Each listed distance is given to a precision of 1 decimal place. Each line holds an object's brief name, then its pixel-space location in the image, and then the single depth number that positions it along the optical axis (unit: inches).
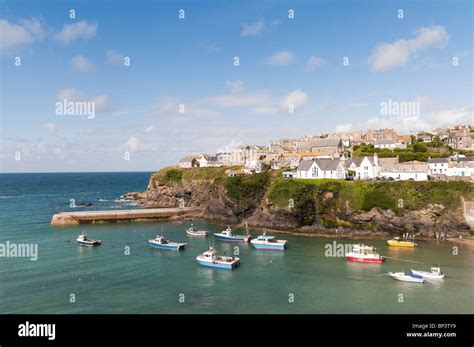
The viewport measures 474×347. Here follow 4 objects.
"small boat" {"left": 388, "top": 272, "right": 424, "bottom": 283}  1399.5
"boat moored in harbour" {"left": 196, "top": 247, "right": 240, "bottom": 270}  1625.2
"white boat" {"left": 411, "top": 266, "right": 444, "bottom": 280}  1417.1
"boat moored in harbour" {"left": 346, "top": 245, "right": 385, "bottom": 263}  1685.5
